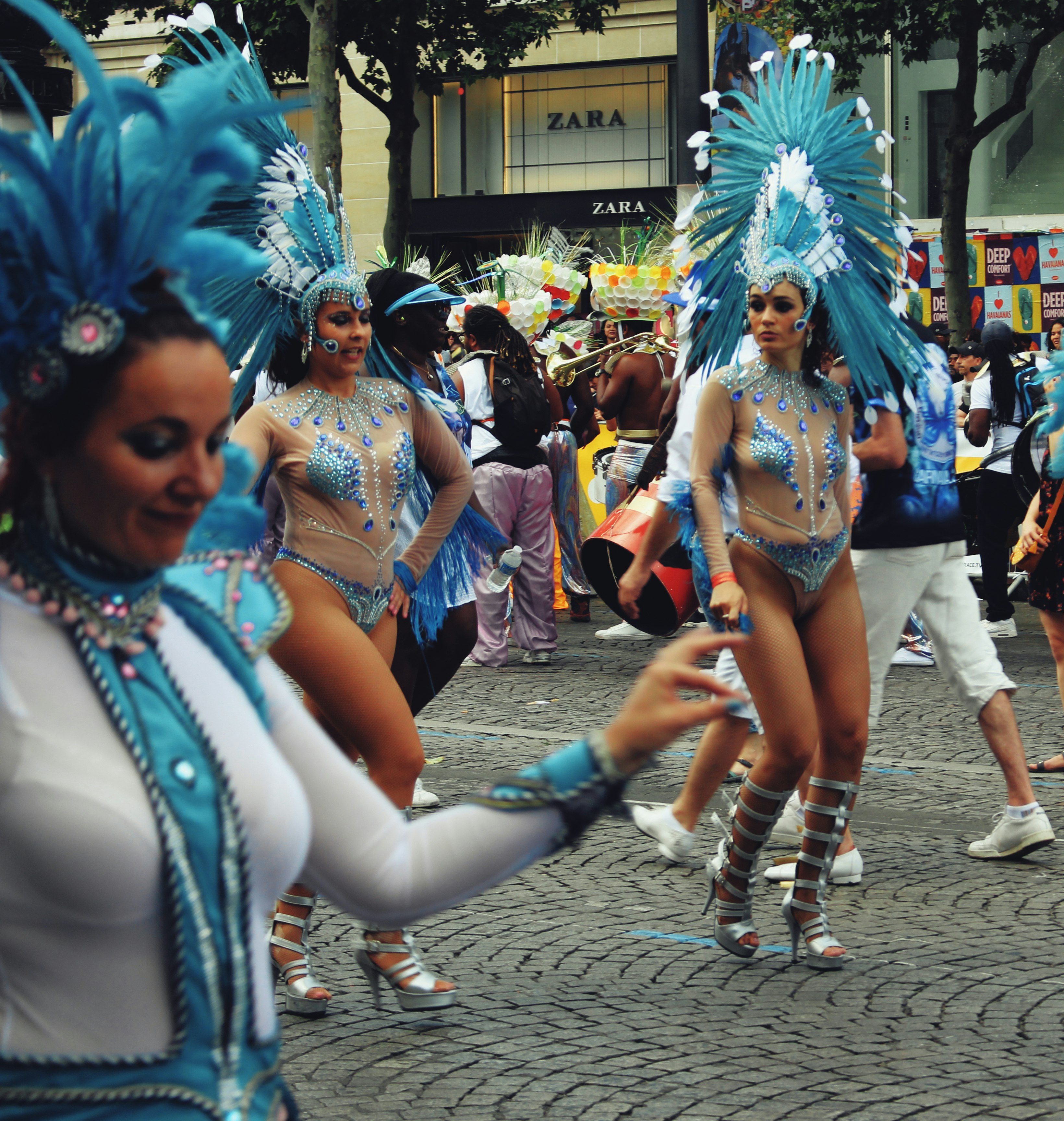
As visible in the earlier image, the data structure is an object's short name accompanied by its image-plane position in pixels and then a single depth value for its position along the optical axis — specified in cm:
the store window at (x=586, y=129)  2783
